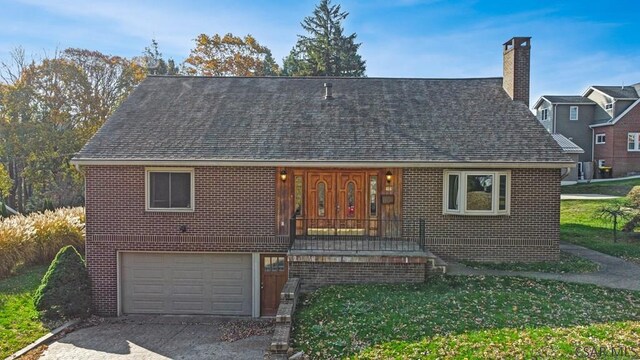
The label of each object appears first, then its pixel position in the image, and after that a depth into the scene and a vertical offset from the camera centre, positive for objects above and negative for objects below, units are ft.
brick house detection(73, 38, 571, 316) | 40.24 -3.02
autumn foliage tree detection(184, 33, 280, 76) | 110.52 +27.13
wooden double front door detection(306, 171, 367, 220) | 42.42 -2.33
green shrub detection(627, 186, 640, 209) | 53.62 -2.77
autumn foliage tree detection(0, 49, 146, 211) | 88.79 +10.55
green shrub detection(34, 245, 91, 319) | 37.24 -10.30
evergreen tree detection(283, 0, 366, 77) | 123.54 +32.53
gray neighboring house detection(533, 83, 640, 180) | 102.89 +12.55
